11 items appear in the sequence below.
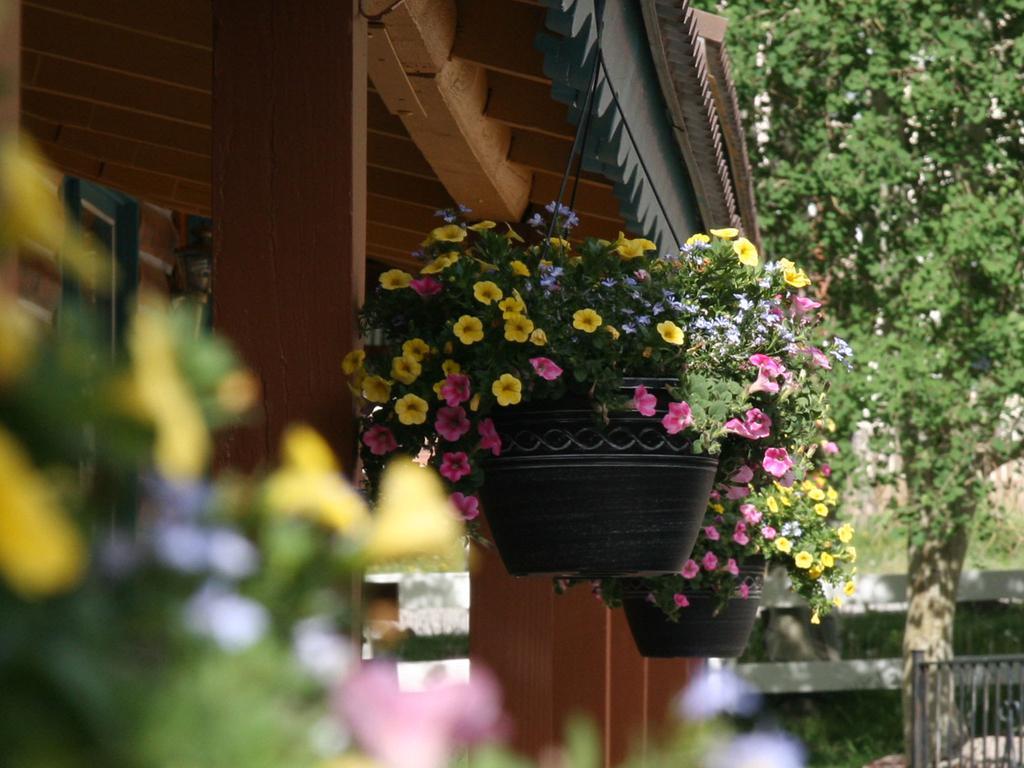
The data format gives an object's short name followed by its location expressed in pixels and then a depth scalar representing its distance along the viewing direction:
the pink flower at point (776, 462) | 5.92
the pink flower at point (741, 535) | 9.11
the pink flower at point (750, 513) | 9.07
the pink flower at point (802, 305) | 6.40
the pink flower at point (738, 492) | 6.34
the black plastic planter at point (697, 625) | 9.55
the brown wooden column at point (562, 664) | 9.57
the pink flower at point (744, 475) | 5.95
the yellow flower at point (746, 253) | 5.94
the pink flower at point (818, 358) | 6.02
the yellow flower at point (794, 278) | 6.03
